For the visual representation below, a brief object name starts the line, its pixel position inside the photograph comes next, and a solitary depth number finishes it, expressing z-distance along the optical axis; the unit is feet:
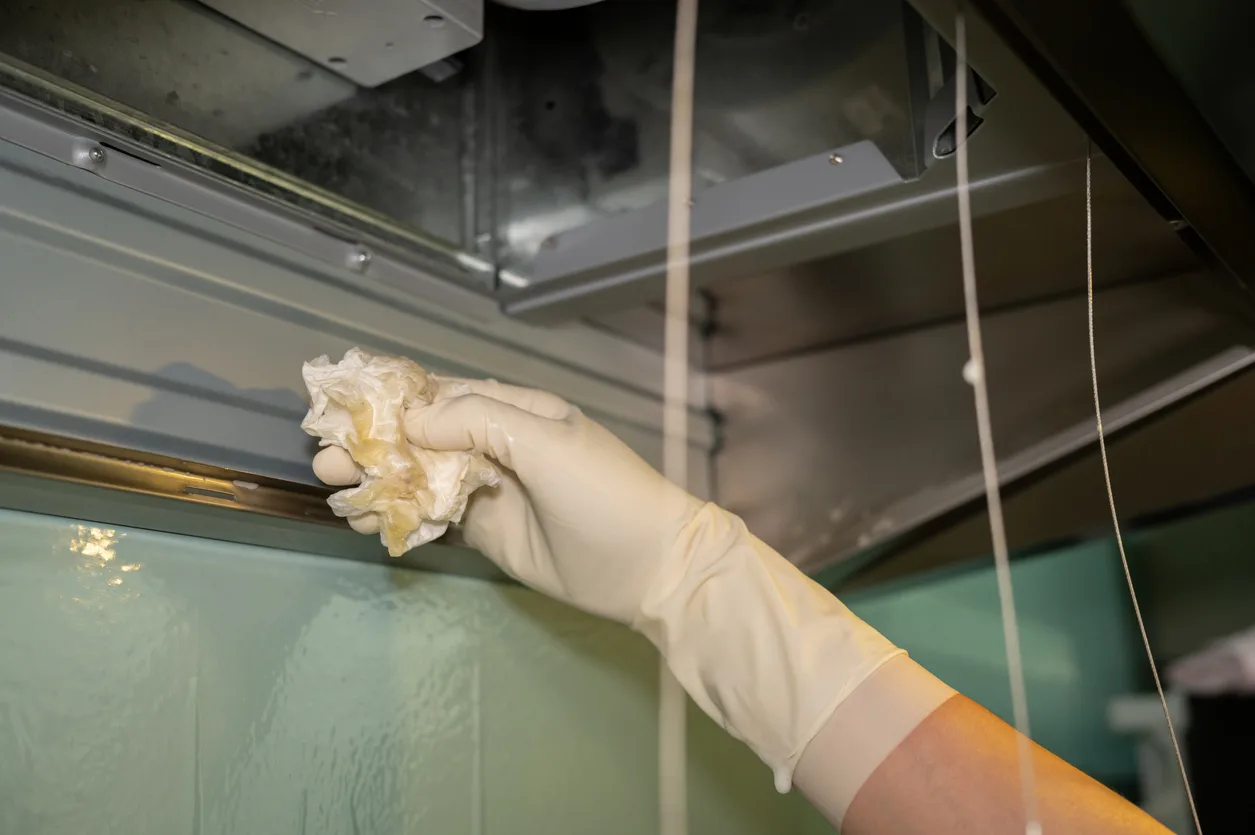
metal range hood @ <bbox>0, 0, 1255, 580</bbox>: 2.57
